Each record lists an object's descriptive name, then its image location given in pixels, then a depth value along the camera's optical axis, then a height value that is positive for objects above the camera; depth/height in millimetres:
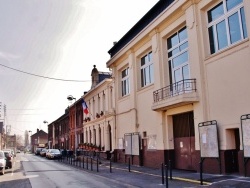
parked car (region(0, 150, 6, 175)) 16559 -2154
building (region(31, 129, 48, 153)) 109358 -2783
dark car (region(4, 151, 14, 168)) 20946 -2606
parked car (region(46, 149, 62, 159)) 34246 -3372
